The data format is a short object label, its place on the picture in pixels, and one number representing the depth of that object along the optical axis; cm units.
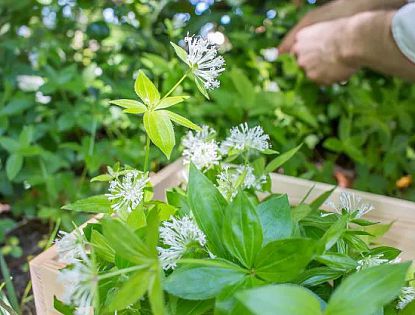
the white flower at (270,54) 135
